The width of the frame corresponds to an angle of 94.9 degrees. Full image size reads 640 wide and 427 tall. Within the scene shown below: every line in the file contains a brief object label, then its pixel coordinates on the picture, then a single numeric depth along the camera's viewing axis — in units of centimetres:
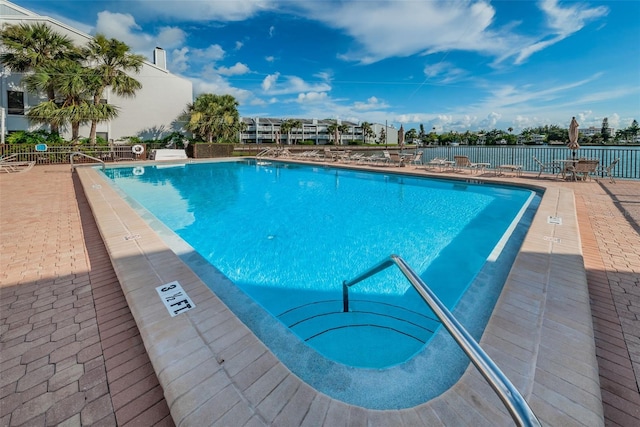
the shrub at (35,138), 1564
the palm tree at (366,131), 7069
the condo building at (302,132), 6438
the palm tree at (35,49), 1609
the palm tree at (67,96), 1652
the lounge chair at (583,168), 870
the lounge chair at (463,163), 1155
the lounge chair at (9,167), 1071
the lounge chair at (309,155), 2020
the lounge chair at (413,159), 1408
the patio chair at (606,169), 881
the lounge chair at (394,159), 1412
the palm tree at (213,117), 2308
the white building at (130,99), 1709
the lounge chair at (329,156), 1795
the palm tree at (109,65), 1786
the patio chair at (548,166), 1006
